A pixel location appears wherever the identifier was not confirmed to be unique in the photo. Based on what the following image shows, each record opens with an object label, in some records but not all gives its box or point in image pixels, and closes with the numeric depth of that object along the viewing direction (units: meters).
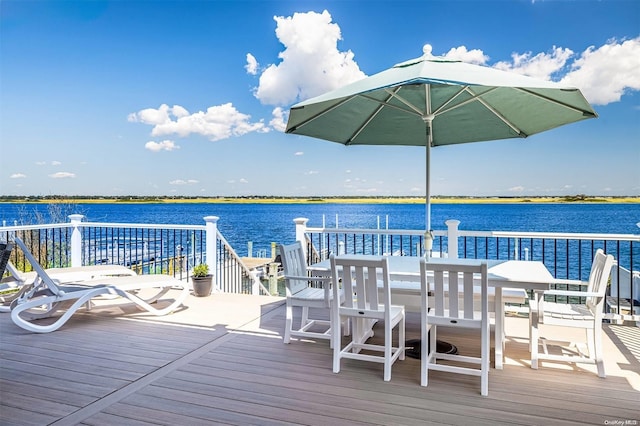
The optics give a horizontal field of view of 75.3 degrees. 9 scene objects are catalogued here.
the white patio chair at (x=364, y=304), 2.94
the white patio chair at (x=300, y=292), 3.63
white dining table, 2.97
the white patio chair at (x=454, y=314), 2.68
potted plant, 5.62
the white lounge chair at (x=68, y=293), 4.07
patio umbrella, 2.88
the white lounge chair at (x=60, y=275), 4.64
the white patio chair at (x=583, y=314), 2.95
